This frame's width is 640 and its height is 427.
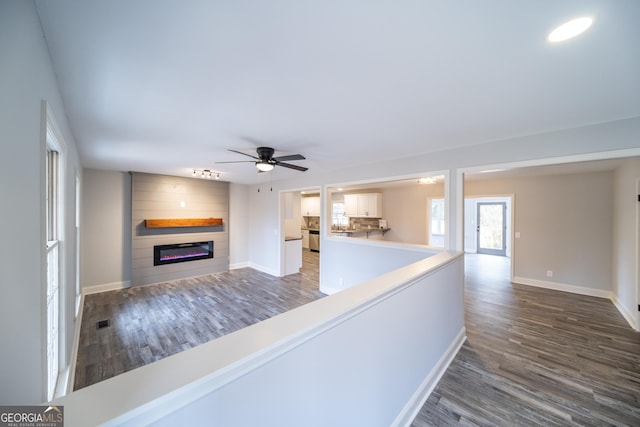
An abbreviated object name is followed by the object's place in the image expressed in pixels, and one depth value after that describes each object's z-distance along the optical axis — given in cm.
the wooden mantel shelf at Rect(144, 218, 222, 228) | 529
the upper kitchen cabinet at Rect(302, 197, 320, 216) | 942
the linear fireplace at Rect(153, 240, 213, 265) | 547
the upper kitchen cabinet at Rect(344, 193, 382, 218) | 761
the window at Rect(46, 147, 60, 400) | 177
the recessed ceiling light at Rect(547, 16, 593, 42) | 110
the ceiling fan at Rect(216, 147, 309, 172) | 296
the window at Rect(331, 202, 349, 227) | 940
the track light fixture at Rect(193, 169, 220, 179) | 486
